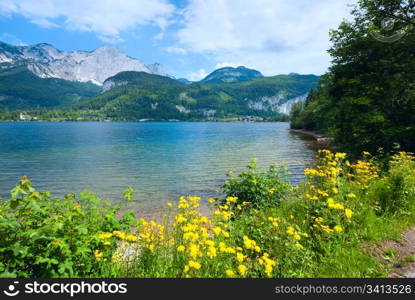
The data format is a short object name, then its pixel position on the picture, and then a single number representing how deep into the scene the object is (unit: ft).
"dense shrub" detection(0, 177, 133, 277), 10.78
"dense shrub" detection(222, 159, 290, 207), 33.70
